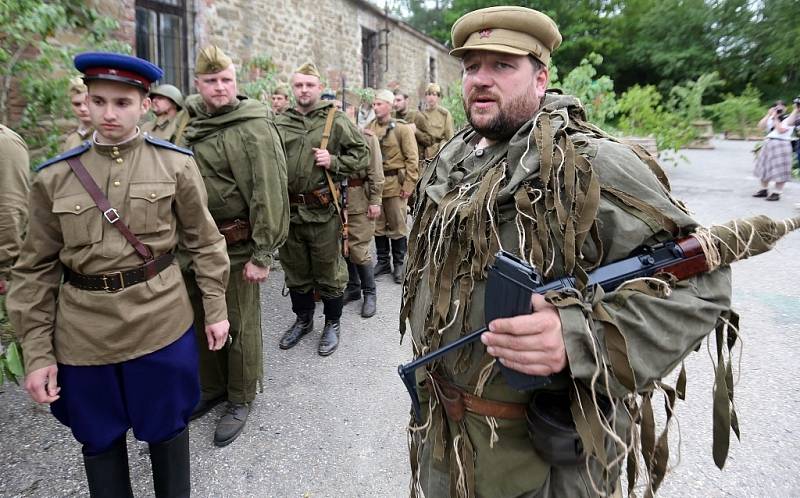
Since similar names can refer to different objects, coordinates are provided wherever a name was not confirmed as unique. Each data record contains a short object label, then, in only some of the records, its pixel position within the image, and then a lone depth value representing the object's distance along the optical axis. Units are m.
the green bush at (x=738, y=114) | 22.11
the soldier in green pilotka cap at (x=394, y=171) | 5.82
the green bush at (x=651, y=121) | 11.19
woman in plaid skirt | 8.42
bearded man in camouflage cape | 1.10
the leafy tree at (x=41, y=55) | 4.28
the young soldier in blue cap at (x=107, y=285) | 1.88
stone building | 7.77
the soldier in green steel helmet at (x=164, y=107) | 3.62
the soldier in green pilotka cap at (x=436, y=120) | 7.25
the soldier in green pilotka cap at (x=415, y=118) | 6.87
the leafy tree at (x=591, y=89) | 10.02
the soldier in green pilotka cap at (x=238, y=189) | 2.80
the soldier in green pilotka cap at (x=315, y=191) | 3.84
